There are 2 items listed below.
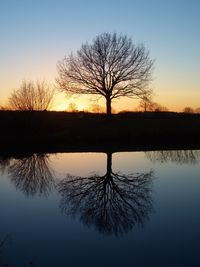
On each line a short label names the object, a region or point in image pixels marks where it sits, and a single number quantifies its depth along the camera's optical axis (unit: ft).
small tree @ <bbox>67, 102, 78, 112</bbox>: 143.39
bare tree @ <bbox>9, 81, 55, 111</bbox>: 101.26
